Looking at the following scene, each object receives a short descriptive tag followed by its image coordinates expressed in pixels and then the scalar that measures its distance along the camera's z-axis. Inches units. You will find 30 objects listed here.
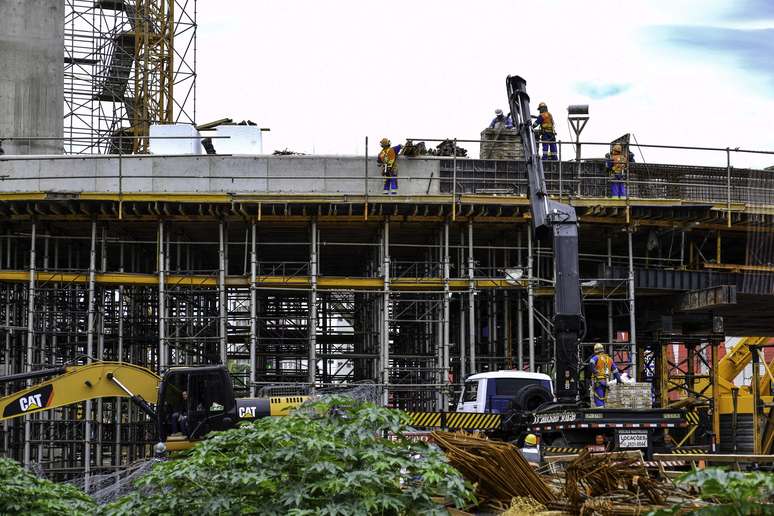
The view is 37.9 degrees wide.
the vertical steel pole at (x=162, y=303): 1227.9
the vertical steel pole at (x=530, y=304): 1235.9
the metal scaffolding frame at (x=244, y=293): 1253.7
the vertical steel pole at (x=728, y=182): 1305.4
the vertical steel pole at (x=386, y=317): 1227.9
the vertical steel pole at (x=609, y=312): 1294.3
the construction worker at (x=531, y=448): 842.0
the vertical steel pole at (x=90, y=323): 1213.1
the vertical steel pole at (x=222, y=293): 1227.9
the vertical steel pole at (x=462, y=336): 1267.2
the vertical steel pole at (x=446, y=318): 1244.5
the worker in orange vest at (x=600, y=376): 924.6
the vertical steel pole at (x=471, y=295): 1240.8
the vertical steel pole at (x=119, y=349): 1256.8
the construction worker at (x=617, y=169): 1331.2
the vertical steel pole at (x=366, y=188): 1243.8
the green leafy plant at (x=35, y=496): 469.7
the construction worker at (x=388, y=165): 1284.4
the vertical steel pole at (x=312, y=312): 1235.9
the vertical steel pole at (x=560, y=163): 1254.9
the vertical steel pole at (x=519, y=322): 1278.3
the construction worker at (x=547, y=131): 1326.3
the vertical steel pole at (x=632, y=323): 1230.9
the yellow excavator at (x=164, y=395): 842.8
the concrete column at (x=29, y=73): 1429.6
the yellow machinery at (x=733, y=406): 1220.5
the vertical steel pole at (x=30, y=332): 1206.3
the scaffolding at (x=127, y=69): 1745.8
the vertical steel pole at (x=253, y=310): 1211.9
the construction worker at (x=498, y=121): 1384.1
